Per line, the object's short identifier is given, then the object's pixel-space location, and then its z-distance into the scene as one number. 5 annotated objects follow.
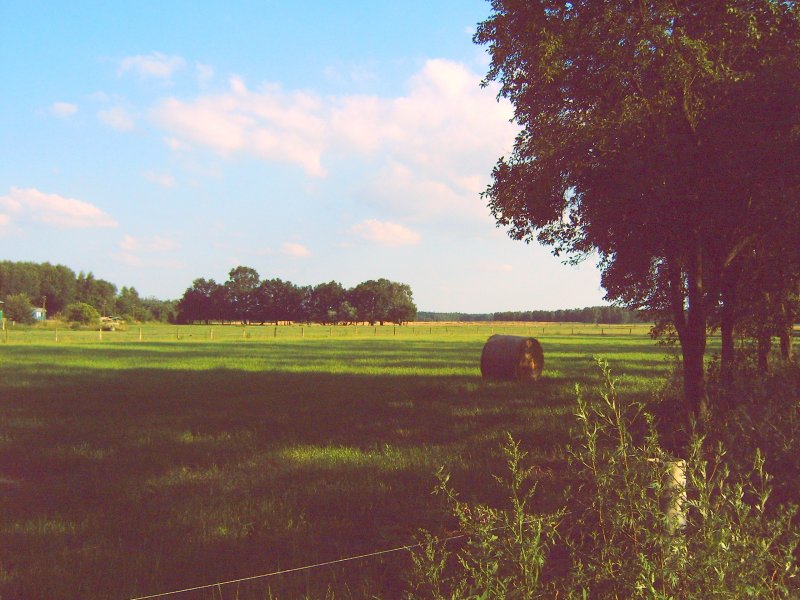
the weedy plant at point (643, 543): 3.08
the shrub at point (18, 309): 98.69
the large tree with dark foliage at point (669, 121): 9.83
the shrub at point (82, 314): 98.19
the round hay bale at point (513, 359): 19.30
